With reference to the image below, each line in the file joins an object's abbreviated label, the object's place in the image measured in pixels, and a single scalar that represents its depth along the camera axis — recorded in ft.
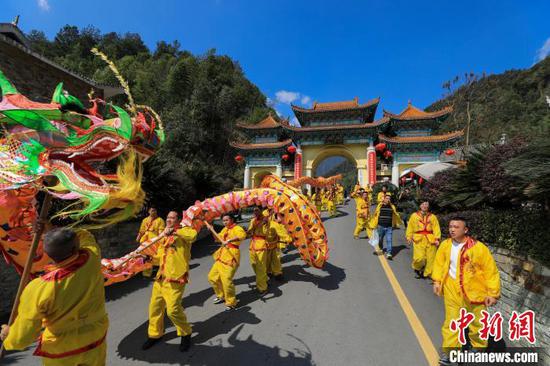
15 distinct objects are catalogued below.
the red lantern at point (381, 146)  71.41
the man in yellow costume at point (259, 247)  15.34
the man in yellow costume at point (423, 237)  16.74
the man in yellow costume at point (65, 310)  5.52
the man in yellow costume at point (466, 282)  8.73
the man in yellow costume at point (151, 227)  19.88
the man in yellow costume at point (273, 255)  17.33
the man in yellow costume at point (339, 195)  67.56
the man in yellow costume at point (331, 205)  48.78
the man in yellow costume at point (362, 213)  29.68
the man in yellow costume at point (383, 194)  22.42
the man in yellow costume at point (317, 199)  49.14
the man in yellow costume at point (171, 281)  10.10
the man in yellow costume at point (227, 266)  13.38
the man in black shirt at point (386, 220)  21.47
